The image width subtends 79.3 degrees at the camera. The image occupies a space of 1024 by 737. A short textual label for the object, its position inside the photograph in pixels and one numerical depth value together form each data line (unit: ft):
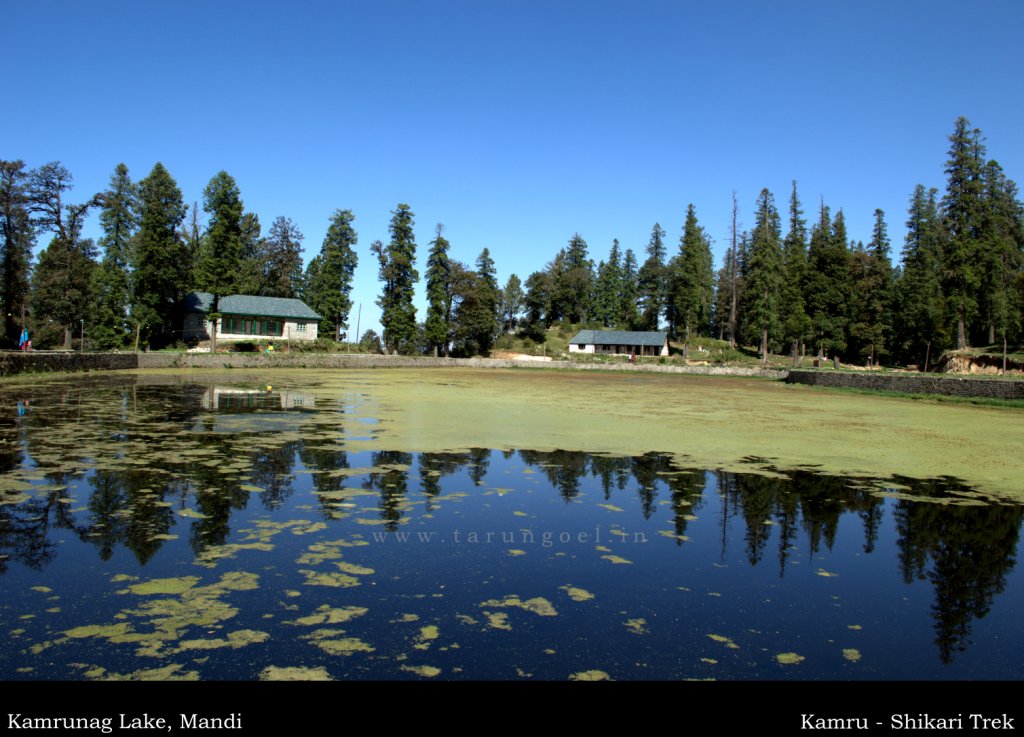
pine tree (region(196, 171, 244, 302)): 196.65
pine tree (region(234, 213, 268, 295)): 221.83
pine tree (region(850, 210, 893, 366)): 222.07
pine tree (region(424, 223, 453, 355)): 239.09
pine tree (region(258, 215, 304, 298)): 248.52
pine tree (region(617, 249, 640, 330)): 336.49
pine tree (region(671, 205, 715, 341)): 269.64
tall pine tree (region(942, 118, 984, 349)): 168.96
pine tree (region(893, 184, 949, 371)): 198.70
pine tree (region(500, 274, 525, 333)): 371.97
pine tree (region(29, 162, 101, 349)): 160.86
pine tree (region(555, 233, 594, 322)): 350.23
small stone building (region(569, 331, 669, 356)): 285.97
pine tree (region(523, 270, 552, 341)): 340.18
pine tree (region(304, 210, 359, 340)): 226.38
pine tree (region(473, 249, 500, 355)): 261.48
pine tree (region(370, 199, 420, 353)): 226.99
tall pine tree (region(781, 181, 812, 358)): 222.48
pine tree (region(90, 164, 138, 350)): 166.30
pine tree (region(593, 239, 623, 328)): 336.29
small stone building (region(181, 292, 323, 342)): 198.90
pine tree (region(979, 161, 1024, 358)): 167.63
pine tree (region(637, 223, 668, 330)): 323.16
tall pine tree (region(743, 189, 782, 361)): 240.12
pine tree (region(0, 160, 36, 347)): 163.22
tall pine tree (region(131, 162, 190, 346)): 165.27
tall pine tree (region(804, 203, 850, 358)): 221.46
